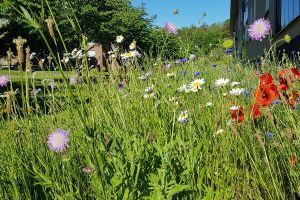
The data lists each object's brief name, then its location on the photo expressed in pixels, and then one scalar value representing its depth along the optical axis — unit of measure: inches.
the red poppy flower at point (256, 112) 50.9
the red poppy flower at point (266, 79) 49.3
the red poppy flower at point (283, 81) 44.7
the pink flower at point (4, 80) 69.0
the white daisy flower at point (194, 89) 70.1
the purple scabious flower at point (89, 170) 48.5
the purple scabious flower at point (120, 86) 81.7
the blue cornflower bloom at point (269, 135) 55.0
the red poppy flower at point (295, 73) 49.3
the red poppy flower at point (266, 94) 47.7
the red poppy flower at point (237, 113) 57.2
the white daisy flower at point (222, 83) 69.4
